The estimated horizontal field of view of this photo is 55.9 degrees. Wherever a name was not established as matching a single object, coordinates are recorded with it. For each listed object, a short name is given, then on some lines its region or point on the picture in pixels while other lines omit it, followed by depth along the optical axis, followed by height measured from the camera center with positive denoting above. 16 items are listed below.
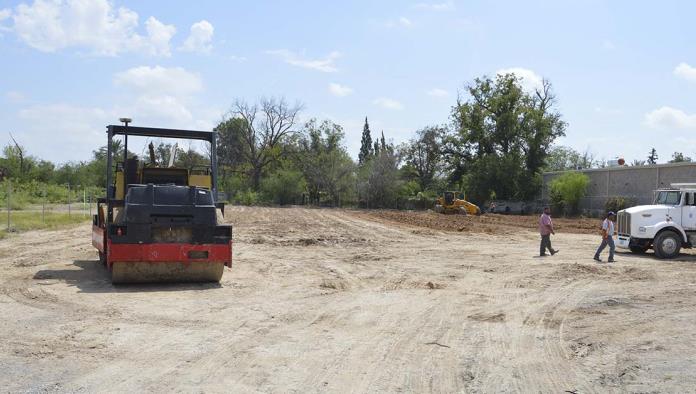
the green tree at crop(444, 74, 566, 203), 64.81 +7.00
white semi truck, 21.05 -0.43
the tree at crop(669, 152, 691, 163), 97.90 +8.39
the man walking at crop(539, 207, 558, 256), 20.73 -0.73
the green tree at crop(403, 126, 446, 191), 76.19 +5.91
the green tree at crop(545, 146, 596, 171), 98.11 +7.62
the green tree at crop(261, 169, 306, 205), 77.50 +1.54
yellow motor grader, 54.54 -0.06
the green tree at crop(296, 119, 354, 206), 76.75 +3.64
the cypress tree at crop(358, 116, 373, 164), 113.46 +10.72
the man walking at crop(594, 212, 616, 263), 19.41 -0.76
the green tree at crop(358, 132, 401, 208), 73.19 +2.25
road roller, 12.05 -0.73
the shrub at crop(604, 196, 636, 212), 47.84 +0.50
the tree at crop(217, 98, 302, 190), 86.38 +7.54
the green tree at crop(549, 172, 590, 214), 53.97 +1.53
